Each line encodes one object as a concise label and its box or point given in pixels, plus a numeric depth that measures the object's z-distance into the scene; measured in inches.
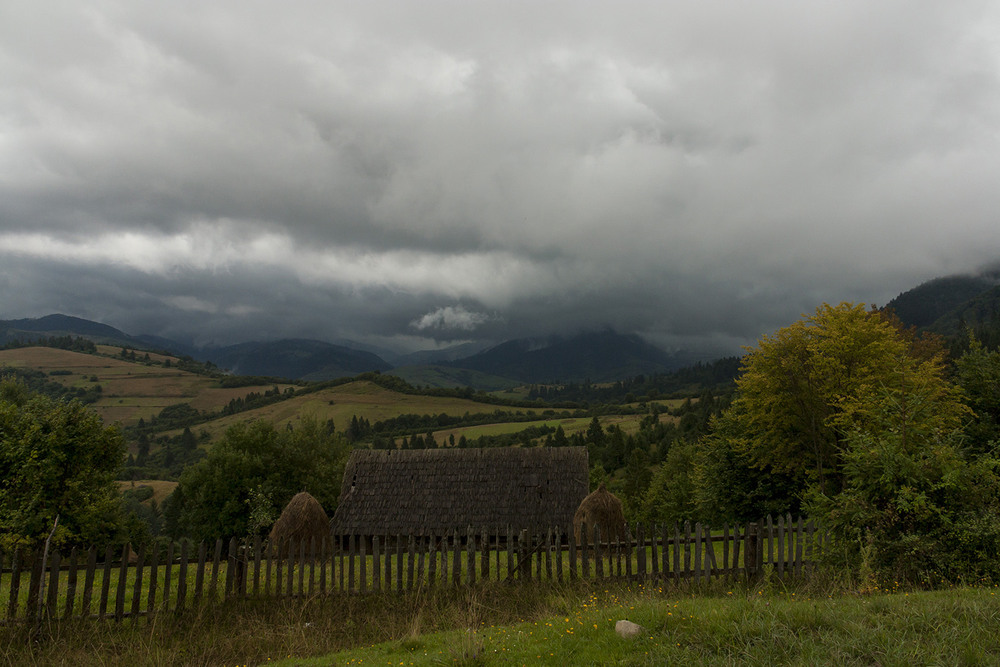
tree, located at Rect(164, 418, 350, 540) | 1440.7
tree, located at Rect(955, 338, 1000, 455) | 822.5
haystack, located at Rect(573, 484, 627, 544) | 736.3
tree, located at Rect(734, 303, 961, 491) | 820.6
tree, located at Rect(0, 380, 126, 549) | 902.4
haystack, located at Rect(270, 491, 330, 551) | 808.9
